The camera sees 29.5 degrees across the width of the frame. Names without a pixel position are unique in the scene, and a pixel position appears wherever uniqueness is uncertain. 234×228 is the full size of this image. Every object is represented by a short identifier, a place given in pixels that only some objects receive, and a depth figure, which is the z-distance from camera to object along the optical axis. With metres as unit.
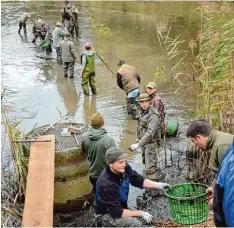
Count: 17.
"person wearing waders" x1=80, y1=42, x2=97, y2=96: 11.61
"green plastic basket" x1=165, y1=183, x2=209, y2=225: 5.02
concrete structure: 6.54
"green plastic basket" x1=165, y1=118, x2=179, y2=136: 8.93
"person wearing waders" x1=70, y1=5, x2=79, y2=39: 19.92
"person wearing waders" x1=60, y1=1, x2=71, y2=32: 20.53
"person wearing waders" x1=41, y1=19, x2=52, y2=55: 17.12
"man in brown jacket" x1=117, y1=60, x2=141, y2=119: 10.11
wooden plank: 4.96
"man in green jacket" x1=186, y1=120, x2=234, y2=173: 4.49
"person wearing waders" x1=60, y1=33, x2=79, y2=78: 13.13
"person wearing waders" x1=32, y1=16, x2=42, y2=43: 18.47
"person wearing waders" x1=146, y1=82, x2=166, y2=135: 7.83
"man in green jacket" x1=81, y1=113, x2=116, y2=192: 6.16
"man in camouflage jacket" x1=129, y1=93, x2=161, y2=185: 6.88
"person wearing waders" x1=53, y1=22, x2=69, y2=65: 15.55
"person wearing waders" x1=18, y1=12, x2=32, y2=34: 19.75
